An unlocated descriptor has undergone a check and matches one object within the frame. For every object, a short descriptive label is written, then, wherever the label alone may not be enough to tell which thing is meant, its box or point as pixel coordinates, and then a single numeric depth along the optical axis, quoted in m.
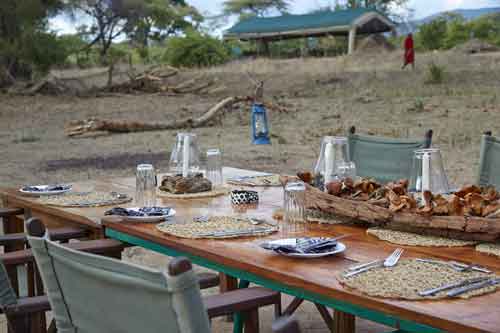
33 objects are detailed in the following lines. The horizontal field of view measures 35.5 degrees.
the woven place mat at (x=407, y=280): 1.56
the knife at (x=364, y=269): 1.71
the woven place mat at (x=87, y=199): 2.79
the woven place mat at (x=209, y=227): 2.18
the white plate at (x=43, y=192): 3.05
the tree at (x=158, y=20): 29.91
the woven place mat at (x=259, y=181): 3.17
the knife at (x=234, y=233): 2.15
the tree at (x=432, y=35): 29.72
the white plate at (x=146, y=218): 2.40
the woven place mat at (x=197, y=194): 2.90
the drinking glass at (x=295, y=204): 2.33
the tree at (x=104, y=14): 27.67
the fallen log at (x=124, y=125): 12.66
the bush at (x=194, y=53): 29.22
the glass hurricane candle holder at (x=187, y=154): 3.17
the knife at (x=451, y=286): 1.56
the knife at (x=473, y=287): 1.55
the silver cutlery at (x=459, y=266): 1.73
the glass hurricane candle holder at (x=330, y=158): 2.59
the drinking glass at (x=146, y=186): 2.74
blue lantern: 11.22
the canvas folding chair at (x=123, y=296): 1.31
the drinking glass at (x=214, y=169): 3.12
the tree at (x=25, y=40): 20.08
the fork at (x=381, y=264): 1.72
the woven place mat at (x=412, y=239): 2.00
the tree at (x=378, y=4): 38.72
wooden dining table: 1.45
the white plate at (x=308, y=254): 1.87
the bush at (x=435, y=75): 16.67
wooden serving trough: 1.96
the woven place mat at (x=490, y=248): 1.89
